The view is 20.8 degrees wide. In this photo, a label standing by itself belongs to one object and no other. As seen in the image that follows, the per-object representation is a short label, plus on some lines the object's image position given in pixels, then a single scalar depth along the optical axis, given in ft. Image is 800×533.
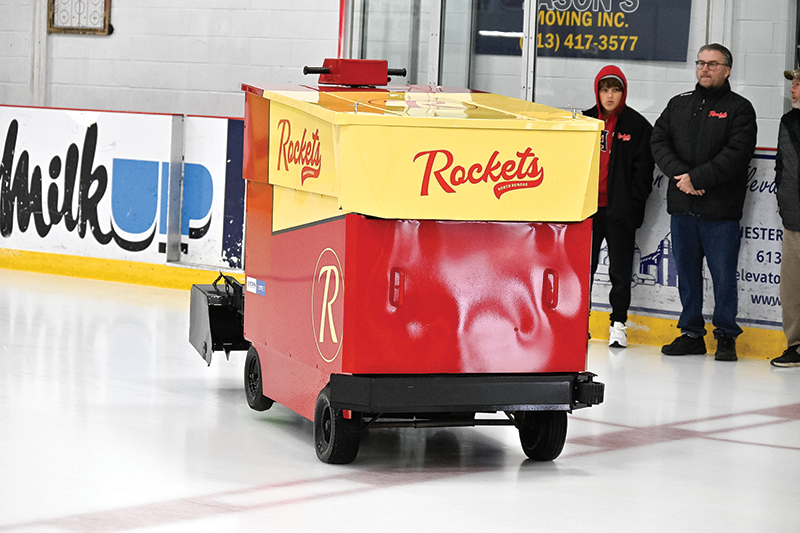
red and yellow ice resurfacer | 23.06
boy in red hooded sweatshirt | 43.59
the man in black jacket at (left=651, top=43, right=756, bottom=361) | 40.55
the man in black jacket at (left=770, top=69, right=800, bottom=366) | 39.98
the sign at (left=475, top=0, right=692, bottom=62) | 51.63
